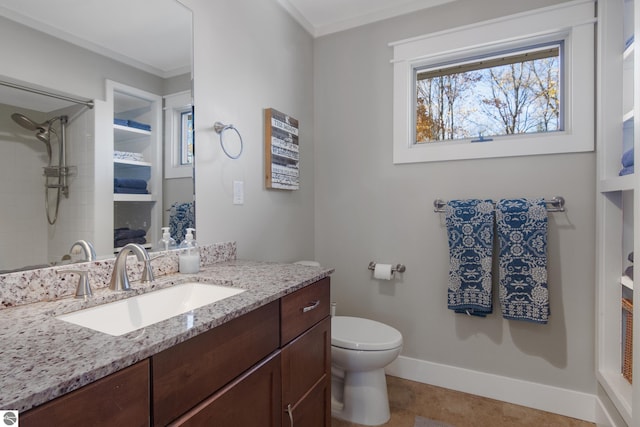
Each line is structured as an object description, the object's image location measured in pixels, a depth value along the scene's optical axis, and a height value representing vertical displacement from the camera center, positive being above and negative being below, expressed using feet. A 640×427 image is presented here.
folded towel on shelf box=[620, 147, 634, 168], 4.82 +0.78
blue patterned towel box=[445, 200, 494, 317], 6.39 -0.87
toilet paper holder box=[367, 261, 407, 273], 7.39 -1.29
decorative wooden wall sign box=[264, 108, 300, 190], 6.51 +1.24
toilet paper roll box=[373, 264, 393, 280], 7.27 -1.36
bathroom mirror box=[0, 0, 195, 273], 3.16 +1.23
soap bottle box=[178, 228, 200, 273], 4.52 -0.63
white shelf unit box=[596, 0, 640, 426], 5.37 +0.33
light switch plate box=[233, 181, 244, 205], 5.78 +0.31
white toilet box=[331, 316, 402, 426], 5.53 -2.71
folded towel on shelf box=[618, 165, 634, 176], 4.84 +0.61
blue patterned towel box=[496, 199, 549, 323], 5.99 -0.90
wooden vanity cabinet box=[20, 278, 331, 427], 1.95 -1.35
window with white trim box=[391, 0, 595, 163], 6.02 +2.56
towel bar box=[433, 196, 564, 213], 6.14 +0.12
